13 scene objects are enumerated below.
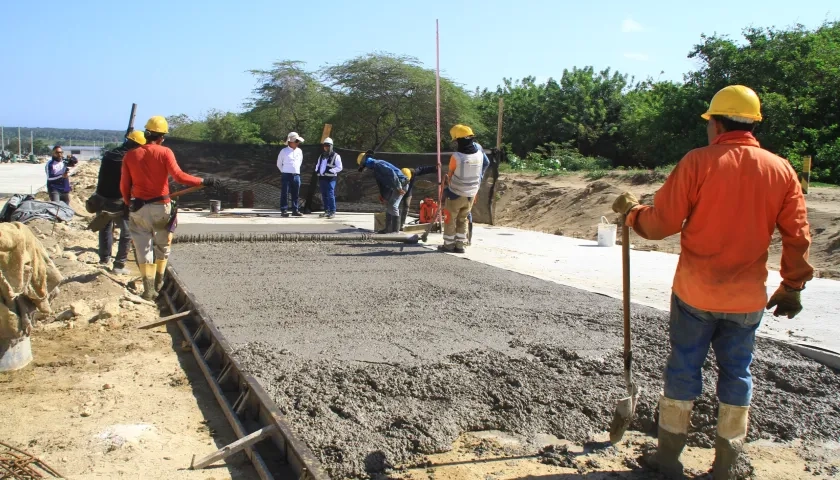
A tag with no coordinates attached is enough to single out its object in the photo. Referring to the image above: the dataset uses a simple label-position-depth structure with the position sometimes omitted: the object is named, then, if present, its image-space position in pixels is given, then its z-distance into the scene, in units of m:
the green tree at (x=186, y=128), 34.94
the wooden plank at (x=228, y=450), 3.21
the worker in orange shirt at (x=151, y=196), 6.76
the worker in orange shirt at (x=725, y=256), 3.01
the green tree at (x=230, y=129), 30.00
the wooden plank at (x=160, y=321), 5.69
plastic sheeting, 10.62
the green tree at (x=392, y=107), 23.11
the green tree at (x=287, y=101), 28.38
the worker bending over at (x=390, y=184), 10.91
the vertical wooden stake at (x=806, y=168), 7.70
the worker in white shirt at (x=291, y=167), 13.93
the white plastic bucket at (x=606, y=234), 10.38
